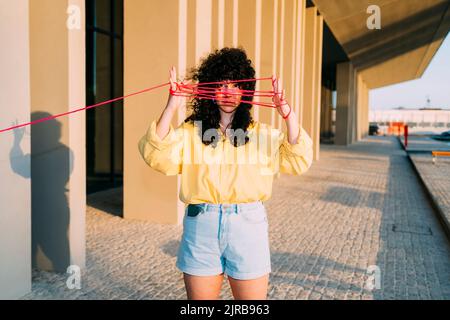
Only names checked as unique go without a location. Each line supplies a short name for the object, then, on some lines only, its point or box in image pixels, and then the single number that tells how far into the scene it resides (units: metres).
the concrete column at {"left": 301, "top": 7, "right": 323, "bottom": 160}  17.45
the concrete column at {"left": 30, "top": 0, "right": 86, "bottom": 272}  4.30
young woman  2.14
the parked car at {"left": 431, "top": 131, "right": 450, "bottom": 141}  40.16
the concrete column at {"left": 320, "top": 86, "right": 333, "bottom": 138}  37.03
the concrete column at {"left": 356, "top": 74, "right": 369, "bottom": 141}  38.28
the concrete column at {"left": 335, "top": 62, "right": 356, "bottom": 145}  29.89
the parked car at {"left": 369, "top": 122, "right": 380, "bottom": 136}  55.97
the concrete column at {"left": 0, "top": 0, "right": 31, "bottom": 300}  3.50
